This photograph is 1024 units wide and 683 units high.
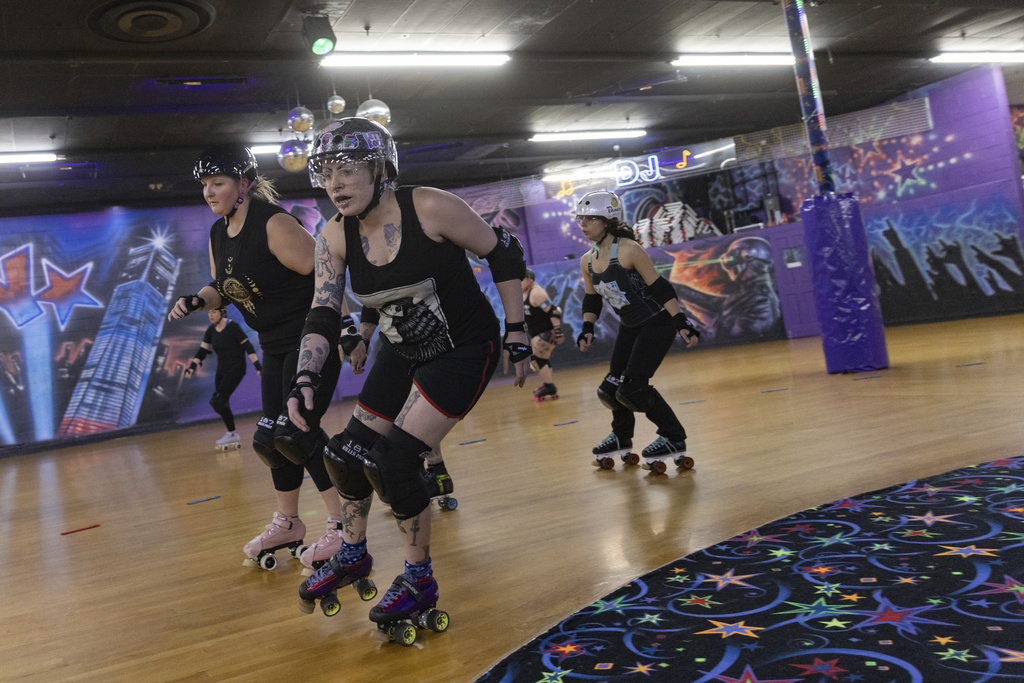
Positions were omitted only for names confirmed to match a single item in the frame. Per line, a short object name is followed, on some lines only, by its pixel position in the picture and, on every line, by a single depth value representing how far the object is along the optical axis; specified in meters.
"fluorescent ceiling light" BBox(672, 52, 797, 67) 10.52
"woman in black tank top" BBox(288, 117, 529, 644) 2.23
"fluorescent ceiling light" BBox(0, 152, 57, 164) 10.17
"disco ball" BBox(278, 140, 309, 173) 7.28
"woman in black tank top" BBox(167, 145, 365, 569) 3.01
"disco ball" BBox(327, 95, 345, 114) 7.47
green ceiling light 7.03
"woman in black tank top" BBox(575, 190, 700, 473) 4.23
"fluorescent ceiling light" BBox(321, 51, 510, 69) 8.59
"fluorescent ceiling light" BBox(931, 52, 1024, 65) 12.28
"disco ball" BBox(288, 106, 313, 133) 7.41
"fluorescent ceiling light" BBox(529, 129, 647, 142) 13.66
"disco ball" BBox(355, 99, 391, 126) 7.09
